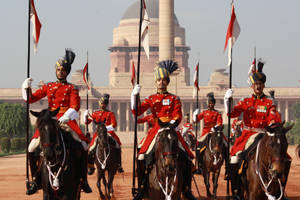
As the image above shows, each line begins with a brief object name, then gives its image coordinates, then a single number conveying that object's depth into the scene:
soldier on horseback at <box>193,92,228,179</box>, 18.00
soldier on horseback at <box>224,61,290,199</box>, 10.84
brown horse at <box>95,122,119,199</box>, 15.68
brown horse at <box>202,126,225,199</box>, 16.88
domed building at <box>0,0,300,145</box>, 116.69
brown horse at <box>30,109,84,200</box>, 8.94
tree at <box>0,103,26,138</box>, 62.94
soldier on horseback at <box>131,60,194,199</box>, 10.43
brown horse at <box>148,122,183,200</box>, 9.01
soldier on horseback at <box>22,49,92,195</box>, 10.30
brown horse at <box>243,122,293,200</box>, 8.81
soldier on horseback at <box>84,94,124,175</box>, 17.17
